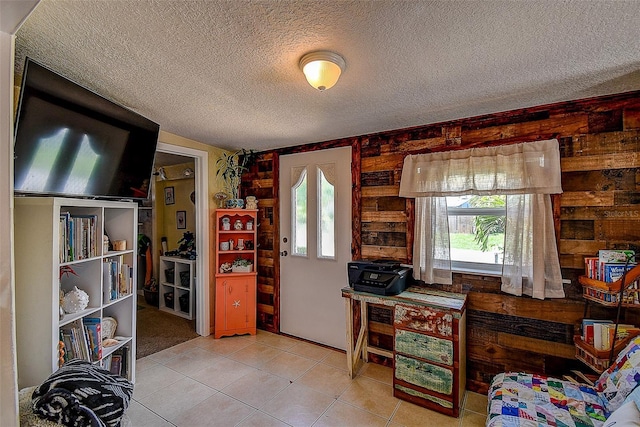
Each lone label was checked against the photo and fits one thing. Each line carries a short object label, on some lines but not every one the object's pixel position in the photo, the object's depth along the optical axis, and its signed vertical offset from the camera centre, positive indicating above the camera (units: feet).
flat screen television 5.16 +1.62
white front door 10.18 -0.97
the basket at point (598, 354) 5.76 -2.91
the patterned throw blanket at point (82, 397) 3.87 -2.54
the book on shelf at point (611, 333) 5.91 -2.45
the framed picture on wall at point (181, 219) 15.44 -0.09
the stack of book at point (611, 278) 5.94 -1.38
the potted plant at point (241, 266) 11.41 -1.94
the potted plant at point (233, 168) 11.84 +2.01
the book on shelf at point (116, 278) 7.01 -1.52
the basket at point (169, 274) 14.24 -2.80
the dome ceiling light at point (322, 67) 4.92 +2.57
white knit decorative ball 6.17 -1.77
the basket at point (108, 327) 7.18 -2.73
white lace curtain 7.00 +0.28
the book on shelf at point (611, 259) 6.15 -0.99
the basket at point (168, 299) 14.14 -3.97
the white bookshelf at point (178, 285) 13.09 -3.22
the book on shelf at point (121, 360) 7.54 -3.70
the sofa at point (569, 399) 4.71 -3.39
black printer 7.88 -1.73
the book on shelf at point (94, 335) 6.45 -2.60
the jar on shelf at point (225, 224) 11.44 -0.28
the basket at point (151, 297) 14.87 -4.09
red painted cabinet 11.02 -2.18
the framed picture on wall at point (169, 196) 16.05 +1.18
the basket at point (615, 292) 5.92 -1.64
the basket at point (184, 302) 13.60 -3.96
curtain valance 7.00 +1.14
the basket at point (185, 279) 13.59 -2.90
